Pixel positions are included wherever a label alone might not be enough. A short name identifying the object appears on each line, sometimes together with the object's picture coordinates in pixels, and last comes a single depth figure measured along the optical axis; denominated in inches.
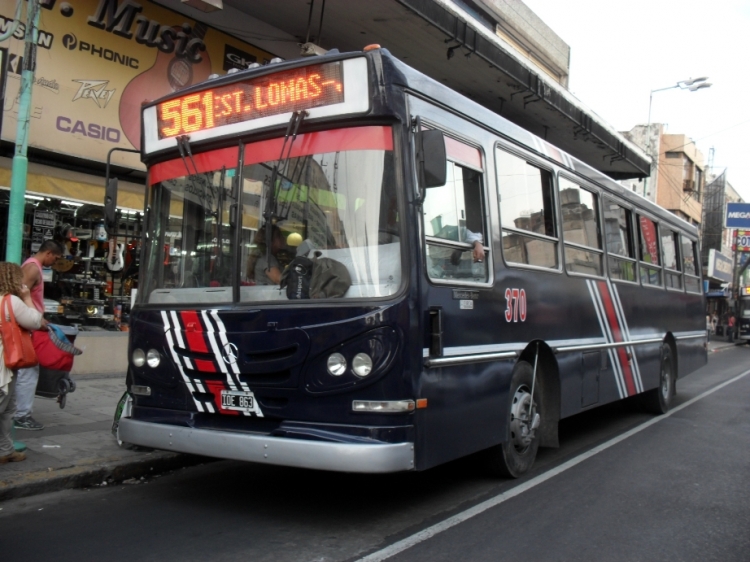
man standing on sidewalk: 261.3
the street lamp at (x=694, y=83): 968.1
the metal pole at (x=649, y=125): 1058.7
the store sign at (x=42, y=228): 394.9
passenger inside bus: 194.1
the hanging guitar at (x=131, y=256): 431.8
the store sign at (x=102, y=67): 386.3
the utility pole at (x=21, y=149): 249.6
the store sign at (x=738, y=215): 1203.9
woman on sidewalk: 222.8
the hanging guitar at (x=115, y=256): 437.7
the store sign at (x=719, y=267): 1624.0
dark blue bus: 179.6
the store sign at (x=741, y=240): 1421.0
